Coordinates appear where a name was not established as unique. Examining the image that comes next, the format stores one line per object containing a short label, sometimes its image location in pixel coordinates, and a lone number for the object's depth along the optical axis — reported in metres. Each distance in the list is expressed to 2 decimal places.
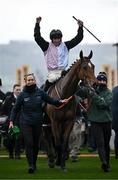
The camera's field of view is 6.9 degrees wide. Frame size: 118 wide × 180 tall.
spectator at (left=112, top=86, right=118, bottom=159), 25.78
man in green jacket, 20.23
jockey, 21.84
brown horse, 20.56
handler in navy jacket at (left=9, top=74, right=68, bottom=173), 19.94
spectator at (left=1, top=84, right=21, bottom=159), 26.14
